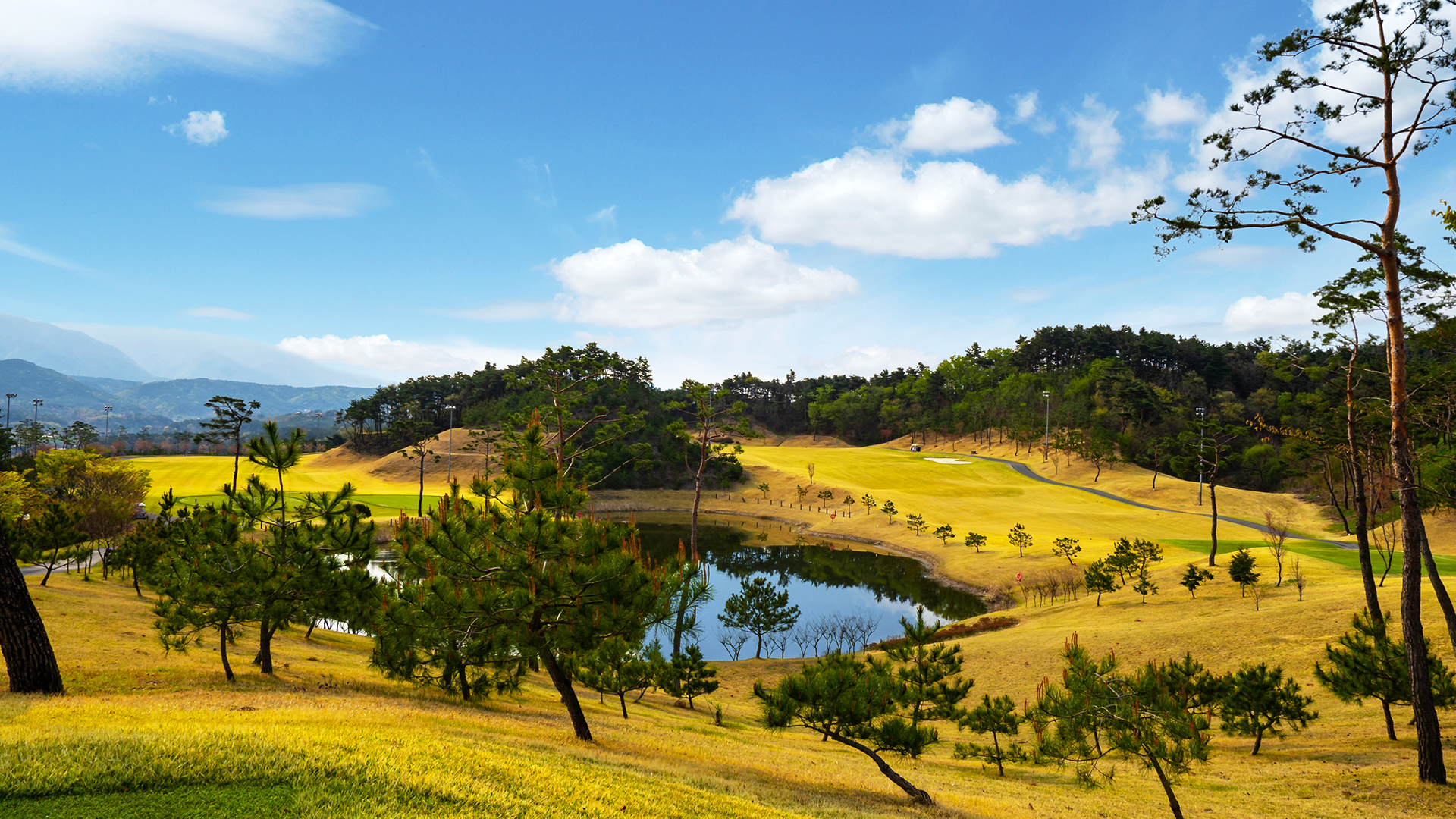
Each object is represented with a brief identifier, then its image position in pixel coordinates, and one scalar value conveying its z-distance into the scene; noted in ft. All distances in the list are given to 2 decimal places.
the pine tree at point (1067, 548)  124.16
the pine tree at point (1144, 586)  87.81
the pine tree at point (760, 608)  84.17
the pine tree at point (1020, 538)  133.18
